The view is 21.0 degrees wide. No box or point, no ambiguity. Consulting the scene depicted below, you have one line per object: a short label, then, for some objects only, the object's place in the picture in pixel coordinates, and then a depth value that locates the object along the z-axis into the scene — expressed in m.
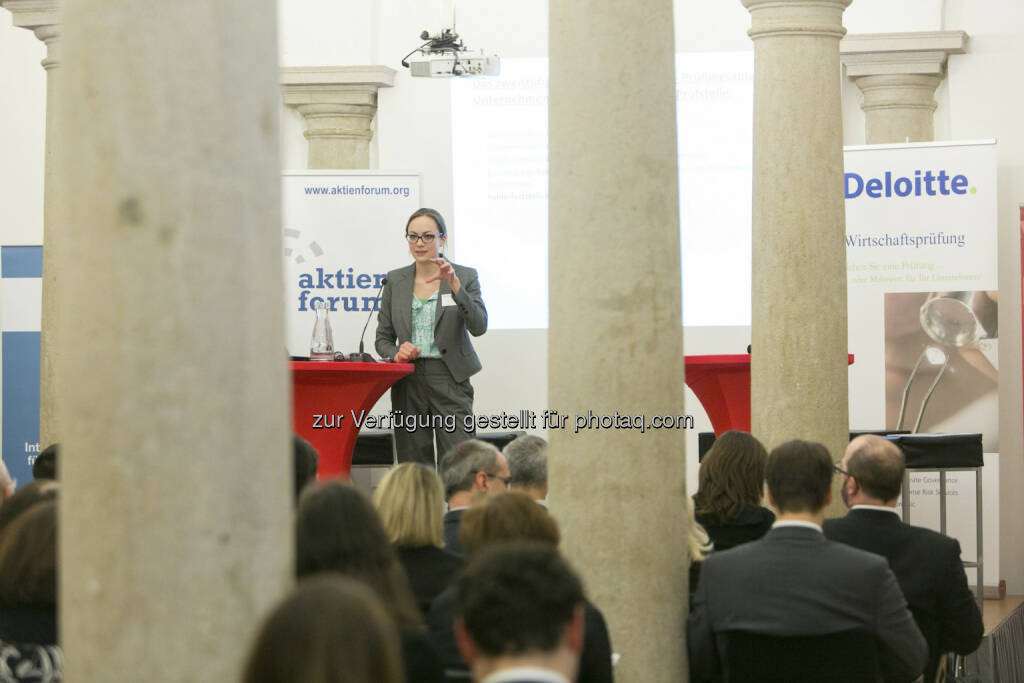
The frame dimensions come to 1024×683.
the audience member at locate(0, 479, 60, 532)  6.19
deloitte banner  15.73
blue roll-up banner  17.92
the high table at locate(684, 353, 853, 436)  12.12
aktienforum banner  17.38
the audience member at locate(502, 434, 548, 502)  8.84
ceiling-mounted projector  17.61
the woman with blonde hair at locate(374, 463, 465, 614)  6.39
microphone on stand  11.33
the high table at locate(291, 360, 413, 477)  10.75
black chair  6.18
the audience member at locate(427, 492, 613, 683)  5.65
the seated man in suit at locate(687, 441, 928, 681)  6.25
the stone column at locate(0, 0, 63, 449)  13.98
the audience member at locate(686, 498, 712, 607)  7.50
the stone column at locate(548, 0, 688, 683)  6.98
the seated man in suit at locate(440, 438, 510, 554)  7.96
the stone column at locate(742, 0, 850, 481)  11.05
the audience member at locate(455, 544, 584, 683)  3.64
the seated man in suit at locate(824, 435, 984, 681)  7.47
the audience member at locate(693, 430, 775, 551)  8.31
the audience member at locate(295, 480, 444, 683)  4.61
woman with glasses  12.13
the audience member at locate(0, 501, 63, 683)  5.25
